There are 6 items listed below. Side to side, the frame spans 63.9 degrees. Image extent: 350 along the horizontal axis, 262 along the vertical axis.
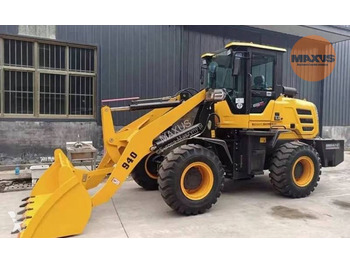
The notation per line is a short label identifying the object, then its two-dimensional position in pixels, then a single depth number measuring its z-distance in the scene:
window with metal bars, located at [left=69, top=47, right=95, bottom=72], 8.32
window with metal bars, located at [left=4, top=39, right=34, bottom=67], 7.58
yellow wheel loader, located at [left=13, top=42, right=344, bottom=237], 4.13
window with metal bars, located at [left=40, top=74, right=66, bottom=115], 8.08
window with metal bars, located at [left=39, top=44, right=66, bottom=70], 7.95
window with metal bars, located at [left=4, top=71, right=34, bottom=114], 7.70
